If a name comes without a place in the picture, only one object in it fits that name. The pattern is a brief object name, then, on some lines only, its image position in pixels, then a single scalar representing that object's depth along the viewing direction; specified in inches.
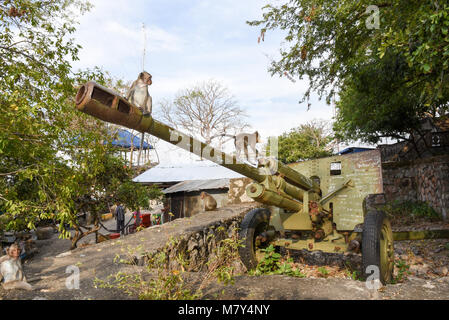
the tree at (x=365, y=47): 168.7
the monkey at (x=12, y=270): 144.6
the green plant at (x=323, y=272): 223.5
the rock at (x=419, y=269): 241.0
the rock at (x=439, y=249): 292.0
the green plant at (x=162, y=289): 119.6
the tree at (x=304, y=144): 900.6
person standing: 433.4
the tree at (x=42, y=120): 171.5
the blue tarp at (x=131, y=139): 796.1
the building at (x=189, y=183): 525.0
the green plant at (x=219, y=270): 134.6
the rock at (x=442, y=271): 231.8
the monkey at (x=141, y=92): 104.0
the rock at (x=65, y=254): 245.4
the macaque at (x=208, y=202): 402.6
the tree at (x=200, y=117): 942.4
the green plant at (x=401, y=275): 183.2
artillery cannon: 171.2
